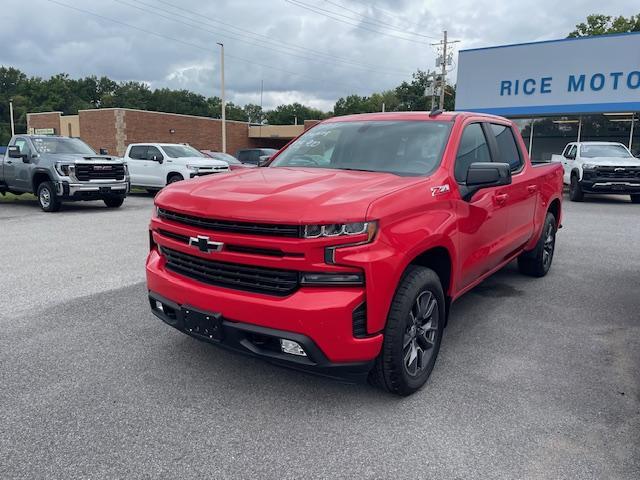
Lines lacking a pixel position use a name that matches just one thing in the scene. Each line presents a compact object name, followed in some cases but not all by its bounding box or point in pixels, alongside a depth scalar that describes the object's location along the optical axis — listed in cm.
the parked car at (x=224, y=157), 2208
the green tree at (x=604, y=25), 3897
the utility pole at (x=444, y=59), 4553
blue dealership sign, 2059
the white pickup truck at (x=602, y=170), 1449
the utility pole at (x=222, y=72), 3300
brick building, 3550
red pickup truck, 273
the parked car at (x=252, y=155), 2568
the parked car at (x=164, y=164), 1599
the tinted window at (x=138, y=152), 1711
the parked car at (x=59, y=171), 1207
